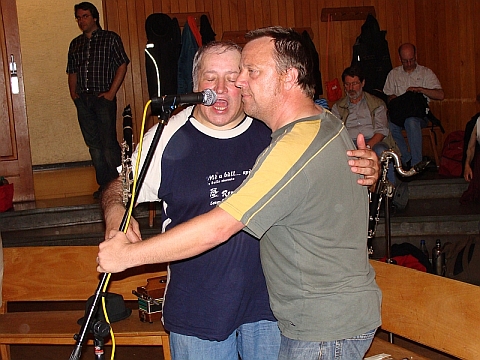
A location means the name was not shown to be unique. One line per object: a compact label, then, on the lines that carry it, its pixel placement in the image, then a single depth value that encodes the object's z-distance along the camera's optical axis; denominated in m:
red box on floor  7.12
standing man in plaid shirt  7.14
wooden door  7.59
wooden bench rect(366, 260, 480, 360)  3.04
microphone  1.99
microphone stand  1.88
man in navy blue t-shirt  2.35
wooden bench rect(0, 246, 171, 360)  3.93
